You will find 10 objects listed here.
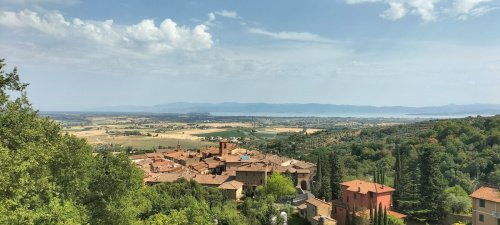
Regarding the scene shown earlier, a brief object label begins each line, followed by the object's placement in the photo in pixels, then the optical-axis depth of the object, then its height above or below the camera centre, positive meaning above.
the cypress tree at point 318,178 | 59.69 -11.48
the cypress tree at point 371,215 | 42.38 -11.67
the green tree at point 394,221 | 41.11 -11.95
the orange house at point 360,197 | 47.69 -11.16
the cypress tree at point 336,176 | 56.19 -10.43
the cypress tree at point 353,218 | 44.75 -12.65
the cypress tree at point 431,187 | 45.54 -9.53
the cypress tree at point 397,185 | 51.12 -10.69
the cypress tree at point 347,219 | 44.12 -12.59
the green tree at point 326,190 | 54.88 -11.78
